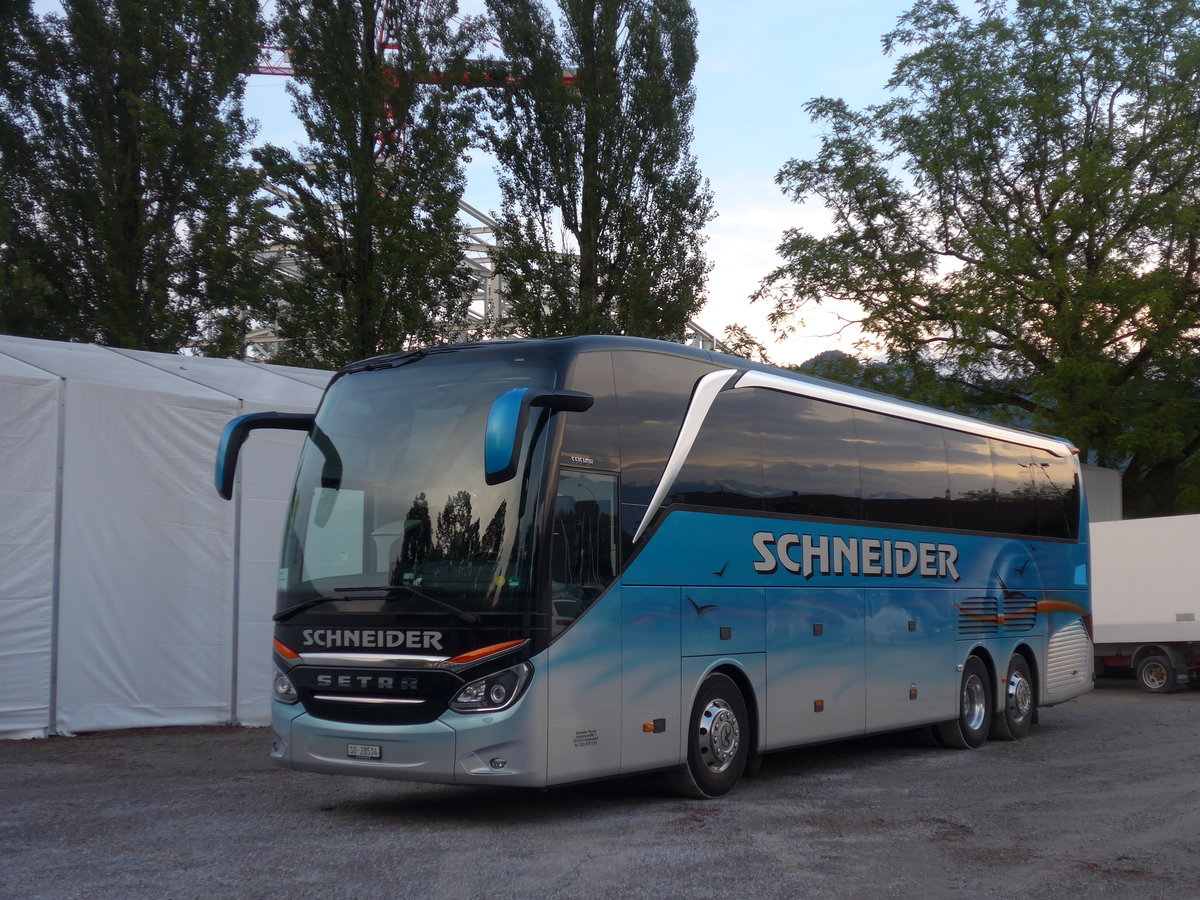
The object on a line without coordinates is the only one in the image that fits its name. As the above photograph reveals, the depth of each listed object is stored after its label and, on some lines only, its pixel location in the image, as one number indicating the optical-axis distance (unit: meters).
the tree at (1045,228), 27.84
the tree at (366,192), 24.19
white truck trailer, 22.02
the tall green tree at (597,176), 28.14
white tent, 13.10
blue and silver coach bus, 8.55
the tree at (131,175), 23.30
